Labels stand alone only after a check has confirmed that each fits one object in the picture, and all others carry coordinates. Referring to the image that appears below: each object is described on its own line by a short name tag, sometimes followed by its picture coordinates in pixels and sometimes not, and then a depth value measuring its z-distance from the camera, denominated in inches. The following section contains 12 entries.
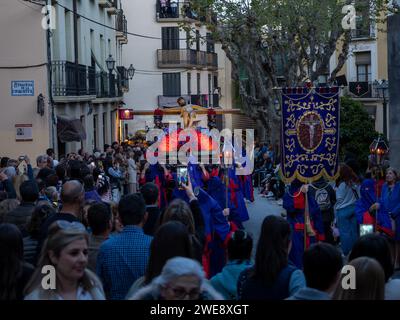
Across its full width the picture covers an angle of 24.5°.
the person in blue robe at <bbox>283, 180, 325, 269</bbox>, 455.2
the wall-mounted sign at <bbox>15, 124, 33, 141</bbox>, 885.8
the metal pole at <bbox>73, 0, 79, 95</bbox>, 1082.2
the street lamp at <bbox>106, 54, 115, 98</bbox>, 1212.2
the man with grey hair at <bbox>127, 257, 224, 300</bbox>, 187.6
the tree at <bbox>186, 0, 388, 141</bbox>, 958.4
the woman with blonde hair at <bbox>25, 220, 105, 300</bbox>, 208.4
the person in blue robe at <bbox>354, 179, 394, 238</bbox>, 465.1
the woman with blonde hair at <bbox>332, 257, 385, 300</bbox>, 187.9
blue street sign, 886.4
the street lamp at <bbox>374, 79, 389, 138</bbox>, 1038.5
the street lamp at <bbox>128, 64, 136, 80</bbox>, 1470.2
